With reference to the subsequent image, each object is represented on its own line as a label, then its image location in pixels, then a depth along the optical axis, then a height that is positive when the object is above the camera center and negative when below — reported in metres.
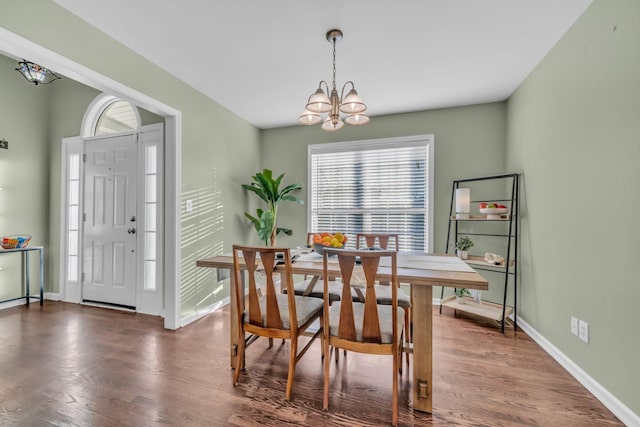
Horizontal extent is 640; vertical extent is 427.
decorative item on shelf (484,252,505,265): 2.88 -0.48
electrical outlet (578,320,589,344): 1.91 -0.81
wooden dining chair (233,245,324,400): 1.71 -0.67
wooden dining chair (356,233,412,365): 2.14 -0.68
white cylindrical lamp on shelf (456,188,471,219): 3.15 +0.12
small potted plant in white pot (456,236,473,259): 3.10 -0.38
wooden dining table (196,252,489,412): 1.54 -0.45
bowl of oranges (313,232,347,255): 2.04 -0.22
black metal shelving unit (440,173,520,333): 2.88 -0.17
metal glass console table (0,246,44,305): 3.49 -0.79
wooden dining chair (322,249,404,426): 1.50 -0.66
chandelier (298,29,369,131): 2.00 +0.79
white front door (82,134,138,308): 3.33 -0.14
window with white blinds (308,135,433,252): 3.76 +0.35
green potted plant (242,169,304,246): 3.82 +0.16
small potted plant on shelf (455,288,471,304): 3.20 -0.95
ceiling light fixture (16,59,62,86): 2.74 +1.38
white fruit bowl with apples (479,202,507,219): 2.96 +0.04
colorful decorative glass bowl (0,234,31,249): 3.15 -0.39
